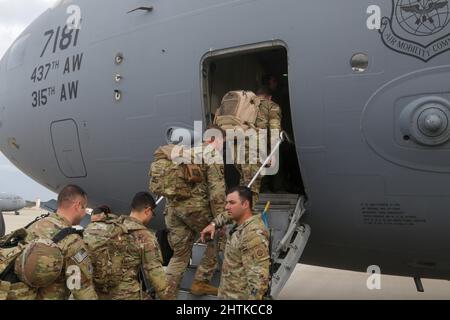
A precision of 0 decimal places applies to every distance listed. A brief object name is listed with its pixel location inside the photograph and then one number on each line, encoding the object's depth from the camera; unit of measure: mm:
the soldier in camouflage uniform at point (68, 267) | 3547
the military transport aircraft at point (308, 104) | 4617
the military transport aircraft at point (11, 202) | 42000
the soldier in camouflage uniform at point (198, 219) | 5035
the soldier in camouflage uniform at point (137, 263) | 4199
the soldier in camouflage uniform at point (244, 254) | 3846
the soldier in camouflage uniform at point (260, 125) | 5184
